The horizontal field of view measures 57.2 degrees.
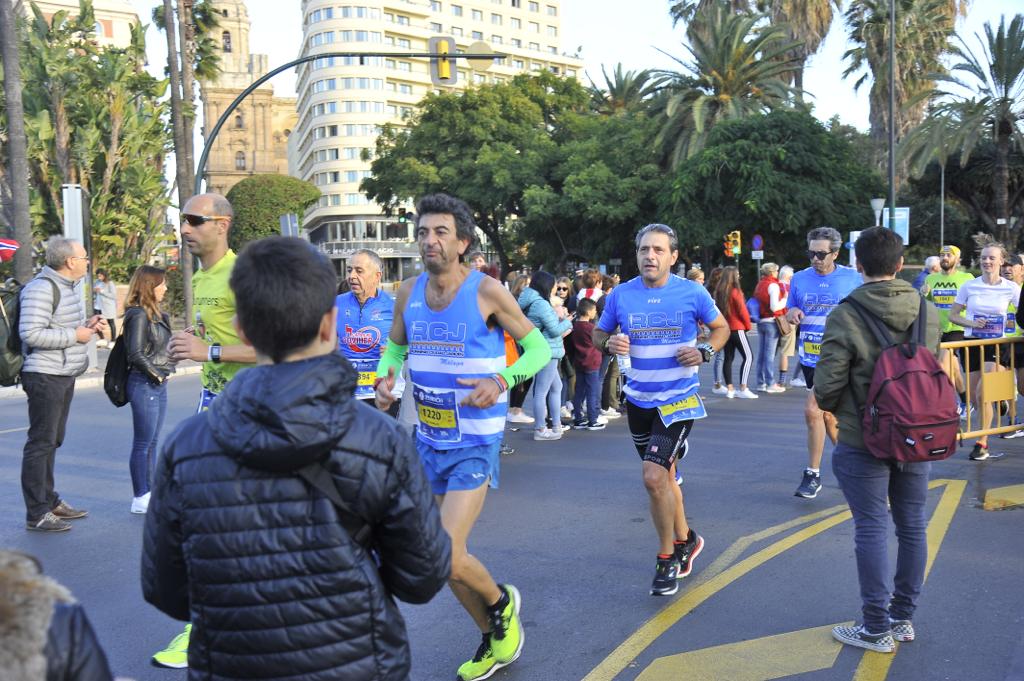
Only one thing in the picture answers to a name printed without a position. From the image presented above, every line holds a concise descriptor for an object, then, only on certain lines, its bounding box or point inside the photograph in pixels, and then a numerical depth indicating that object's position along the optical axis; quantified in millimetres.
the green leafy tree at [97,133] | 24156
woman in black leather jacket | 6270
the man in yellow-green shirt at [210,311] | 4055
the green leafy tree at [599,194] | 39500
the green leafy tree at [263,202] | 62406
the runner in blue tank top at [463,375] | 3805
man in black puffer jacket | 1895
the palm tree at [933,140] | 31828
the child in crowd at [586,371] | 10586
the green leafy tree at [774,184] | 33406
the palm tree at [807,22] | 41125
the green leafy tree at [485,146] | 45000
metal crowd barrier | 7957
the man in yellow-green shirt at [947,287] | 10219
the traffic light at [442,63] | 17344
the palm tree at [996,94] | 30672
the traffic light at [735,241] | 29438
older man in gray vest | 6055
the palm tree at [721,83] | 37344
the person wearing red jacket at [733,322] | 12875
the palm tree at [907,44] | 38062
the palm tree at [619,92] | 52844
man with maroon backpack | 3877
